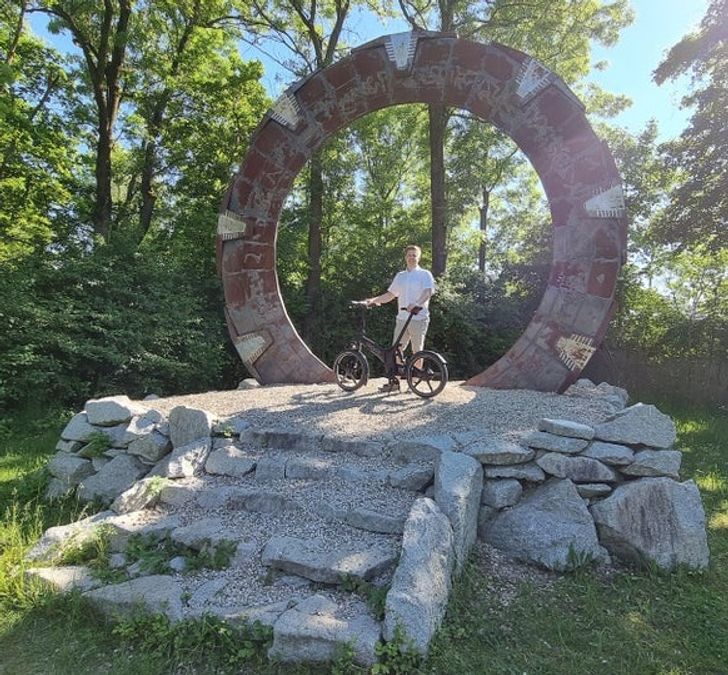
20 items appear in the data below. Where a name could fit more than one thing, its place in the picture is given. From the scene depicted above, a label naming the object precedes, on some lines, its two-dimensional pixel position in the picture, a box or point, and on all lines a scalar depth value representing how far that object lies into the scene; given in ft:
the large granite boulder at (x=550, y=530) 12.00
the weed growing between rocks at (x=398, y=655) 8.29
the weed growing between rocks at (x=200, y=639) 8.85
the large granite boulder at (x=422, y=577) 8.64
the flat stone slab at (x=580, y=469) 12.90
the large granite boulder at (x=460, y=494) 11.19
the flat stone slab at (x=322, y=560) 10.21
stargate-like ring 20.67
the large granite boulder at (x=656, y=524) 12.00
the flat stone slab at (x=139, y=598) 9.80
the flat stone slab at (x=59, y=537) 11.98
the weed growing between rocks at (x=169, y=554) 11.25
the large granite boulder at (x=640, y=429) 13.06
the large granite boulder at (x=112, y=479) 15.72
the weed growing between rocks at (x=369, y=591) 9.26
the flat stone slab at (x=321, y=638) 8.40
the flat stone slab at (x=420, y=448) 13.80
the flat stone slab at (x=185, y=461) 14.76
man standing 21.07
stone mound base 9.62
